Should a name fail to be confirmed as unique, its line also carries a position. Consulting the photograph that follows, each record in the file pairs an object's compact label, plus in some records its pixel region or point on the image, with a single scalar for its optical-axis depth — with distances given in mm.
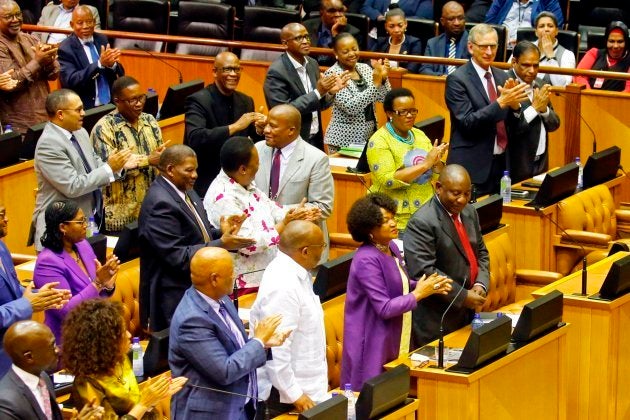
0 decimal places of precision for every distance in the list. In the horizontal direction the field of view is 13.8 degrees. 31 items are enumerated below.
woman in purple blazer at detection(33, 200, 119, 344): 10588
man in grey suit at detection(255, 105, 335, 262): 12454
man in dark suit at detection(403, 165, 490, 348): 11219
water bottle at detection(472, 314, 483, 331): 11366
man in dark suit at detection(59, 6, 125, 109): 16083
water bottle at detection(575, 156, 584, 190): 15174
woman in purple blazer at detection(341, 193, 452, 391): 10491
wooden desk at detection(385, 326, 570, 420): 10331
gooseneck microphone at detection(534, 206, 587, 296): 13620
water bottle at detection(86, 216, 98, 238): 12808
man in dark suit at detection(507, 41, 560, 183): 14751
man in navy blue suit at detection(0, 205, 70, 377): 9949
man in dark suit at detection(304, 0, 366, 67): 18511
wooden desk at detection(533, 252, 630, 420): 11746
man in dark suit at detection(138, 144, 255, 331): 11080
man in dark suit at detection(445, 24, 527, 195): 14376
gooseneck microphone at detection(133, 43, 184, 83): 18428
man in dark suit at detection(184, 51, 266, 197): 13904
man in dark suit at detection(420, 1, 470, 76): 17762
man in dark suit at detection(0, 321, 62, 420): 8208
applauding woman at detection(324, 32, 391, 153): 15500
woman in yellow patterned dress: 12947
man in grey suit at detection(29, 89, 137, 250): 12468
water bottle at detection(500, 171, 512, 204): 14563
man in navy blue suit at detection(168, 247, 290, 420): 9103
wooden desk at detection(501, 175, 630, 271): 14390
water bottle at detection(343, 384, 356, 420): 9762
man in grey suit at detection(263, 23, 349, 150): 14695
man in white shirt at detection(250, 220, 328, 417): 9547
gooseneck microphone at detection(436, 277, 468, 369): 10394
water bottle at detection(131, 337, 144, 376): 10505
